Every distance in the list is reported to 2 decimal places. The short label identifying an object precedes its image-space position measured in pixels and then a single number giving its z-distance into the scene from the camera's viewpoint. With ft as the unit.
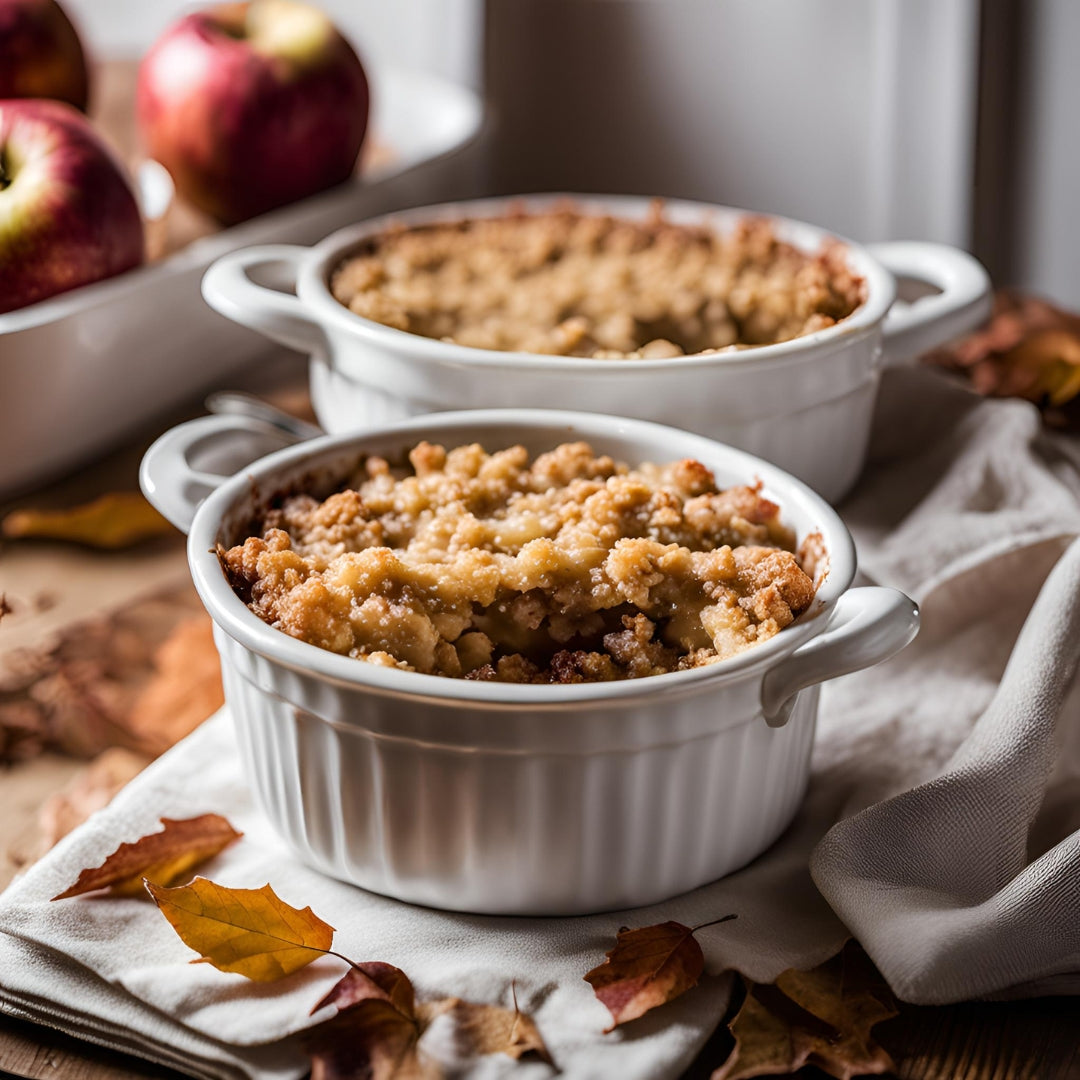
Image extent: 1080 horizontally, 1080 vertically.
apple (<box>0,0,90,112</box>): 2.81
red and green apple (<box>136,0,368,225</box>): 2.82
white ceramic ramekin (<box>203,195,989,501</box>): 2.43
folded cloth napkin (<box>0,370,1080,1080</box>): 2.08
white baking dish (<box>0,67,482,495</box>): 2.54
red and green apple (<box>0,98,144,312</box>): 2.55
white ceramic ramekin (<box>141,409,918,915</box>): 2.07
